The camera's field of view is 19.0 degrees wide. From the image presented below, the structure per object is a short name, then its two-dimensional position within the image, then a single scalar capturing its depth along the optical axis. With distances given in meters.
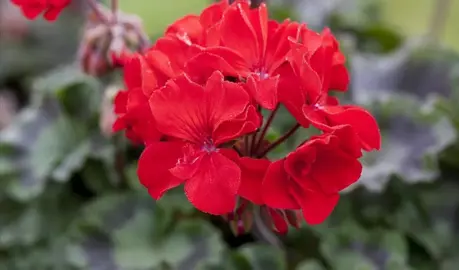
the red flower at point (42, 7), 0.53
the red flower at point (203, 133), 0.47
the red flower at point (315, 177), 0.48
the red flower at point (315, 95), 0.48
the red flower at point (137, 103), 0.49
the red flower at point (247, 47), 0.48
